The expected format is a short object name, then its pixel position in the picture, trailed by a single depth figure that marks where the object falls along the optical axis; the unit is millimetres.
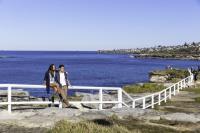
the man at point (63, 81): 10628
